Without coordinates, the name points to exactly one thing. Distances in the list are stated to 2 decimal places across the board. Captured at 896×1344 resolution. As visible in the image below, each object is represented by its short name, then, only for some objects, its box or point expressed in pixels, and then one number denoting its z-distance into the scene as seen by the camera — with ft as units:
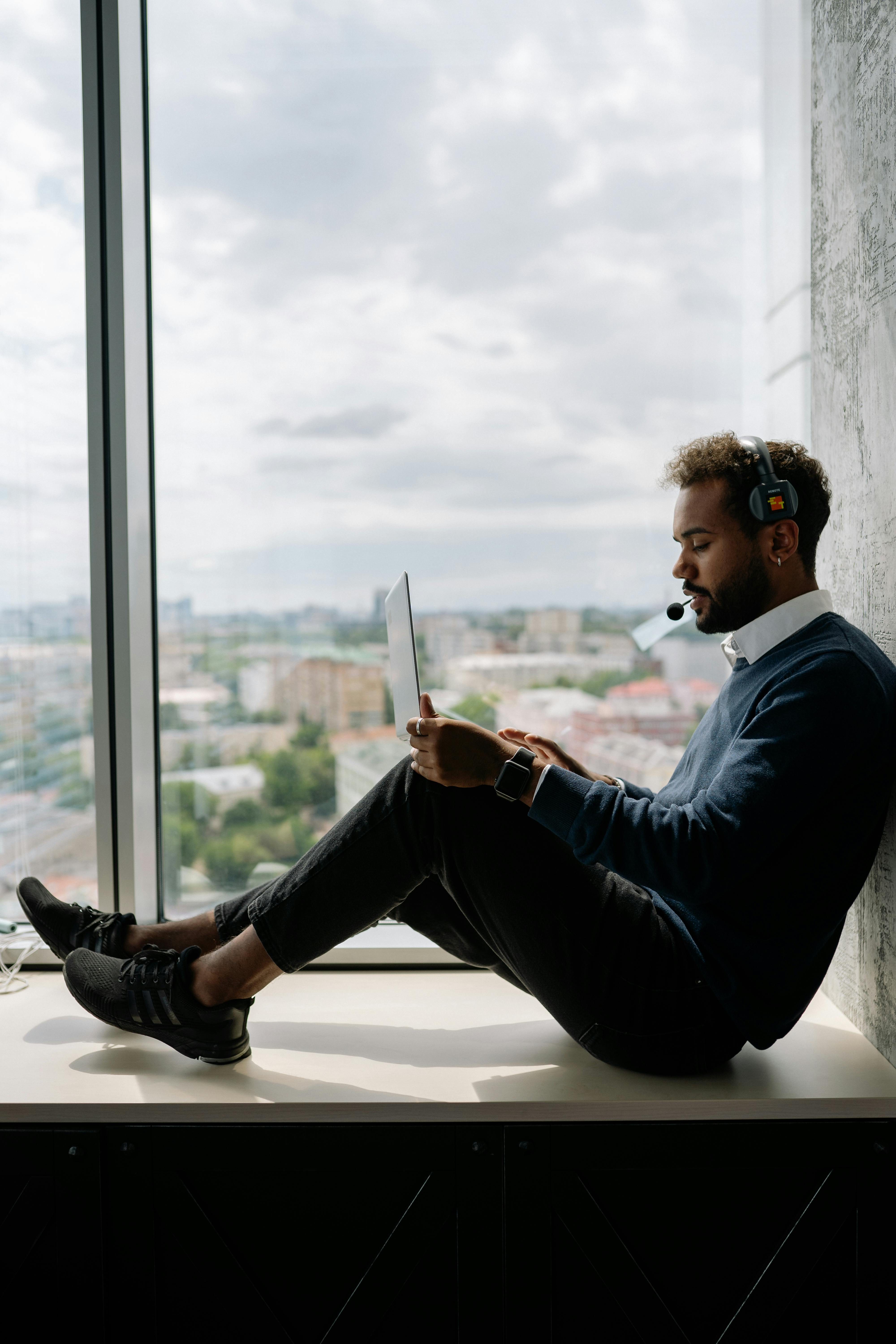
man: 4.03
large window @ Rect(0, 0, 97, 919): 6.19
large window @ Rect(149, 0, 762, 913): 6.15
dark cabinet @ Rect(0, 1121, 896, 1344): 4.19
